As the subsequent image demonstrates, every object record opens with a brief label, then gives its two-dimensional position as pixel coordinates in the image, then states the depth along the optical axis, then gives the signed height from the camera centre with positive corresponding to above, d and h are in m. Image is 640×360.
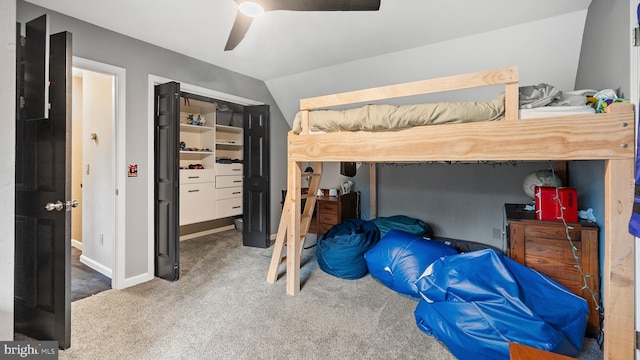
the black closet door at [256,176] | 3.69 +0.03
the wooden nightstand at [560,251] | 1.71 -0.47
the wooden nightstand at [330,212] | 3.73 -0.46
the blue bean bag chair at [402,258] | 2.30 -0.69
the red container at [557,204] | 1.84 -0.17
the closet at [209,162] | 4.04 +0.25
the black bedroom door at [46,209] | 1.62 -0.19
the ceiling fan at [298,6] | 1.58 +1.02
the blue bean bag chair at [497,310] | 1.40 -0.72
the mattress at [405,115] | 1.51 +0.38
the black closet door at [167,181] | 2.59 -0.03
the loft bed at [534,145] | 1.23 +0.18
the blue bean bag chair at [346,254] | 2.68 -0.74
